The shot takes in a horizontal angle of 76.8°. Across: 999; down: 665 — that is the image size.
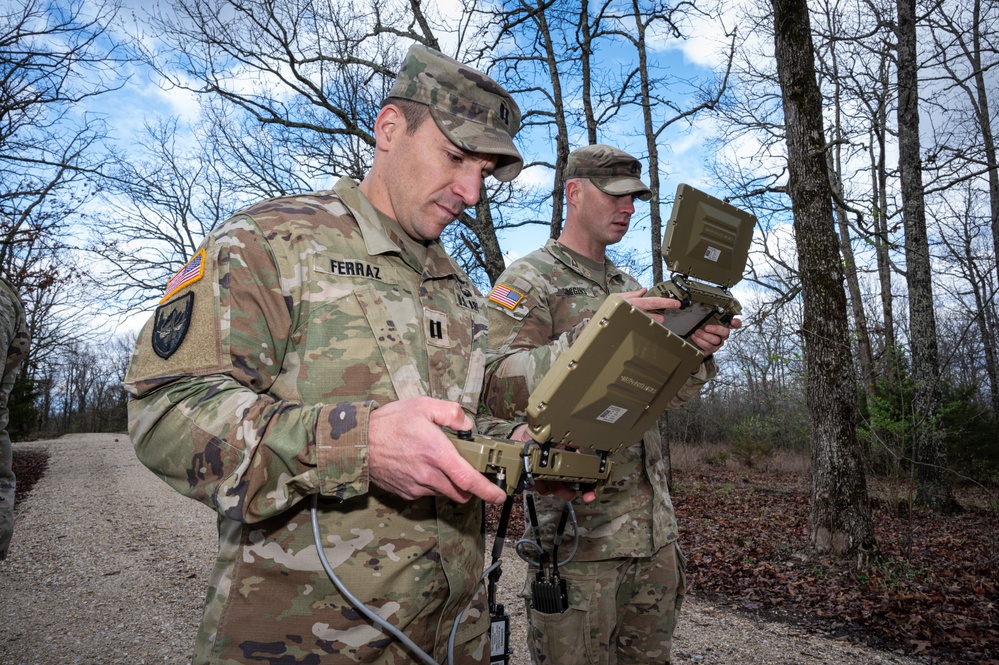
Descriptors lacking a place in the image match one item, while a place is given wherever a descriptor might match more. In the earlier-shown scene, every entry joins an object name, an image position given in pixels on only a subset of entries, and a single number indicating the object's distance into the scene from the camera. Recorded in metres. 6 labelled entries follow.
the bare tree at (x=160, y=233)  21.69
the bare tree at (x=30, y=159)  8.80
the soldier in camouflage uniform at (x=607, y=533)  2.61
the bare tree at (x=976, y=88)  9.64
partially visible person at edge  3.17
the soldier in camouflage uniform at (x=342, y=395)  1.26
